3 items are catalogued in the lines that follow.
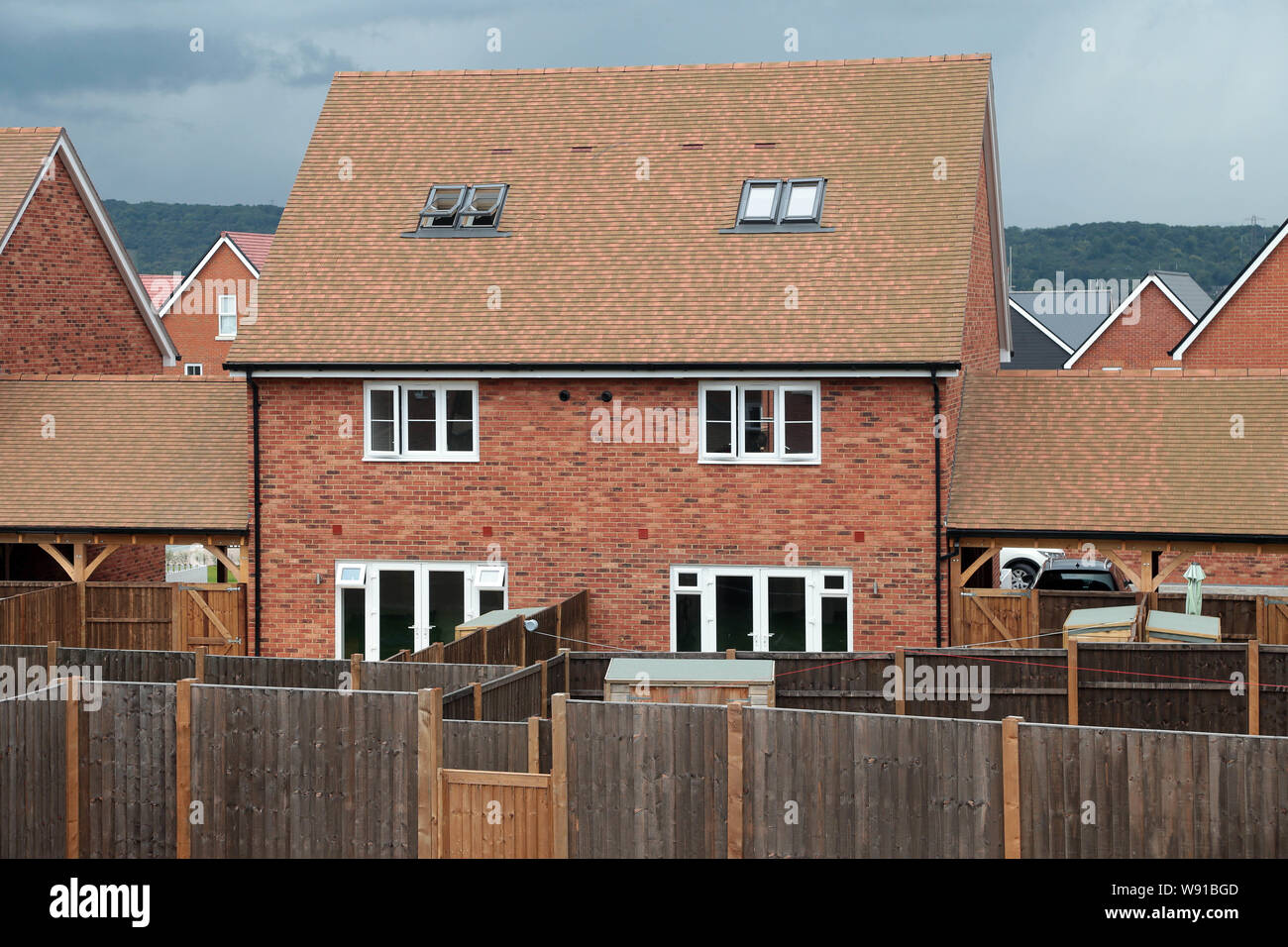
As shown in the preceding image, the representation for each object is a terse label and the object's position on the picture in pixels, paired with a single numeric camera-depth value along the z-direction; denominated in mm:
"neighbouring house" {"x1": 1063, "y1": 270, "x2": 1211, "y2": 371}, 56969
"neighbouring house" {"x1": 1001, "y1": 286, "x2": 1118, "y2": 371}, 65312
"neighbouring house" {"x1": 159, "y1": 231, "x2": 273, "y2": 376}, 64938
